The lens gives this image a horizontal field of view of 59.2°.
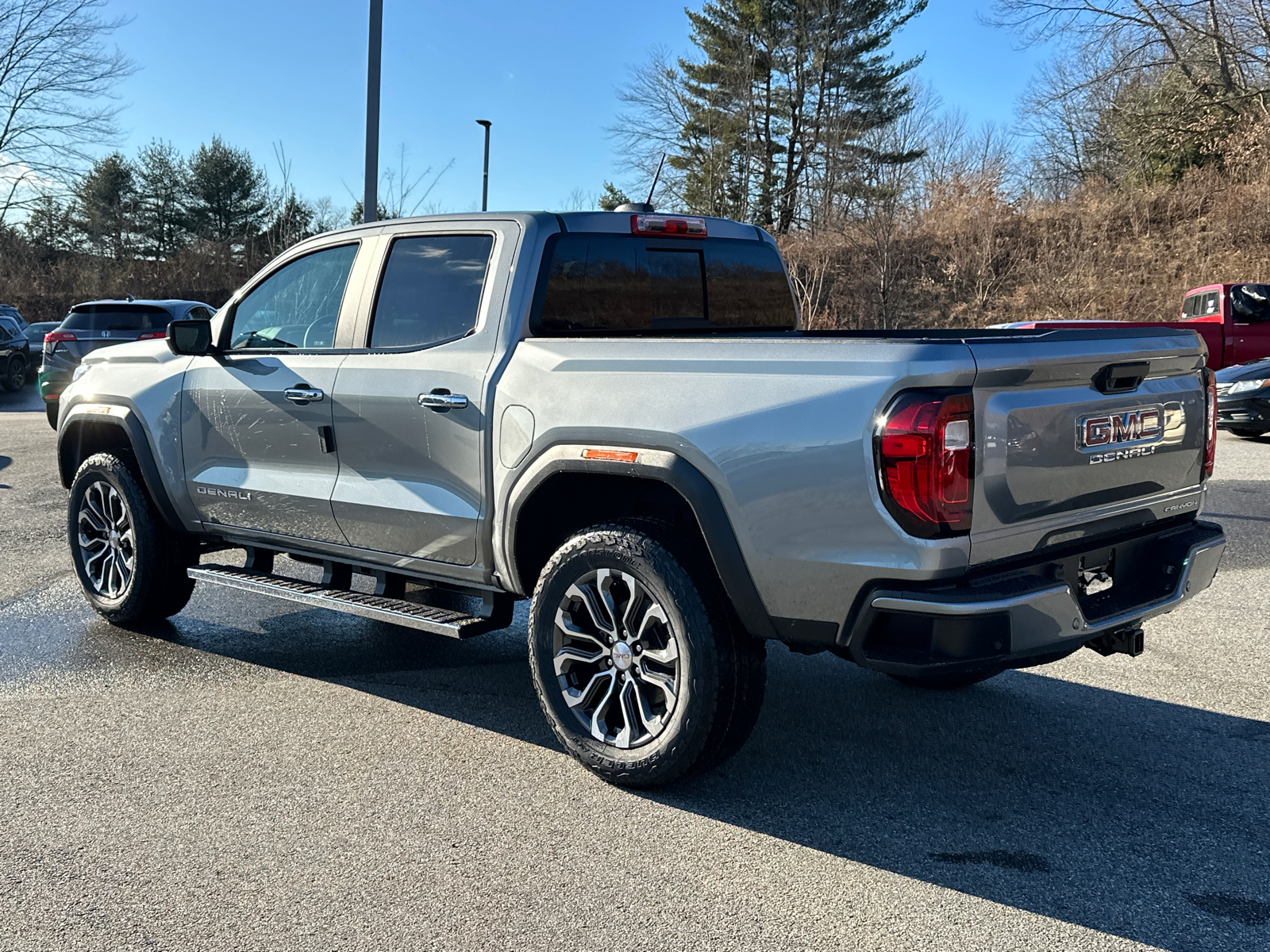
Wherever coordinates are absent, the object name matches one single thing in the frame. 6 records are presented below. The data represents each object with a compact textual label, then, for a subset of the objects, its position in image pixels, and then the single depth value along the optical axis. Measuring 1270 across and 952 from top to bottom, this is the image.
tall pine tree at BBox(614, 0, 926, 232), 36.53
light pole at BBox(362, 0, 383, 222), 13.66
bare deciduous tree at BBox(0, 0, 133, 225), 37.97
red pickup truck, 18.09
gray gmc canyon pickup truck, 3.22
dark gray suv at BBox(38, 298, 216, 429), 15.40
